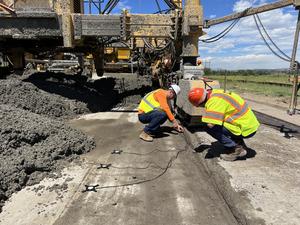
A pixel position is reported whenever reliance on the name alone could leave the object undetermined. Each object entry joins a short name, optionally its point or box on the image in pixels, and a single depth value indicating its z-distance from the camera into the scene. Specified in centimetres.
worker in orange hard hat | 344
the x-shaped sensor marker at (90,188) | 293
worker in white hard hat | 455
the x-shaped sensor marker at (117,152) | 402
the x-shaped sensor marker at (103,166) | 350
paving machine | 607
